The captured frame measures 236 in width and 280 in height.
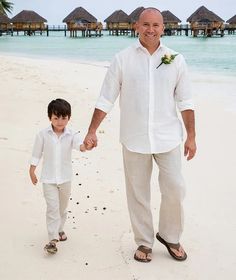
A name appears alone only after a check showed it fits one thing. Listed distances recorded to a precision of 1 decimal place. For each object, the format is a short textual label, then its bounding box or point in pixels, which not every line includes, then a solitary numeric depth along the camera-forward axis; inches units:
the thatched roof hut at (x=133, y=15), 2884.6
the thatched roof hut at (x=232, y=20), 3075.8
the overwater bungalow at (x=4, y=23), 3029.0
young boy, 130.3
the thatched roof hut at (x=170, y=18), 3014.3
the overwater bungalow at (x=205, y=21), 2785.4
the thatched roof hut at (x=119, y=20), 3063.5
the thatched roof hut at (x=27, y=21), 3006.9
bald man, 121.7
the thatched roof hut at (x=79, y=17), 2881.4
